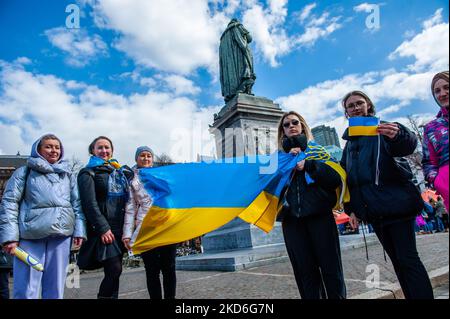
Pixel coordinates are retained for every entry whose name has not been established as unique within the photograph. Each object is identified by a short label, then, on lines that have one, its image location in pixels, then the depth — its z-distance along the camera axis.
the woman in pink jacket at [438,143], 2.55
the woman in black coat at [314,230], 2.79
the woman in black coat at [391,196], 2.61
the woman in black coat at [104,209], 3.16
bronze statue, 13.02
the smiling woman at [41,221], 2.85
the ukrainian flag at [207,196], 3.47
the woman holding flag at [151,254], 3.57
